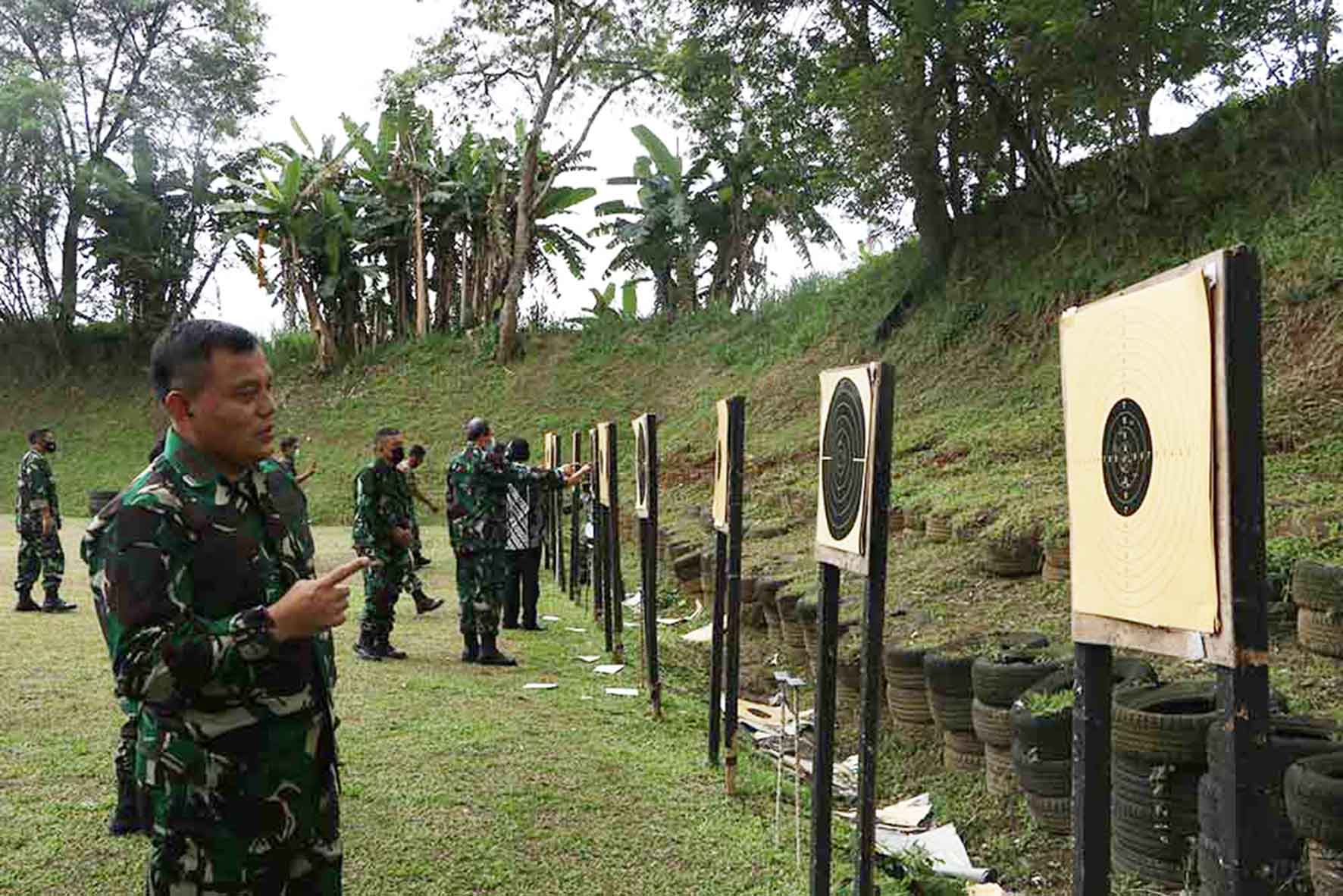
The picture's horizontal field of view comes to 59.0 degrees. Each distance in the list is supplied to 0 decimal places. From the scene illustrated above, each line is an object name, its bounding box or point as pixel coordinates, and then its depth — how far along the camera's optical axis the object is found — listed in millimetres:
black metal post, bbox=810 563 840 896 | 3441
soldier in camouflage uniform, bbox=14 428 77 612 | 9789
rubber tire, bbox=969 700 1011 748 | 4641
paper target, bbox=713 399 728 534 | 5523
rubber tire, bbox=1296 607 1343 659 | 4699
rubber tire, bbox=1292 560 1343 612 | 4688
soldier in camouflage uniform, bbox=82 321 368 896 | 2070
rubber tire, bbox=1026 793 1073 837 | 4148
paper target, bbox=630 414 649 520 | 7055
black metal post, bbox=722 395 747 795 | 5047
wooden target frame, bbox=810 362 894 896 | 3273
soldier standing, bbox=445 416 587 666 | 7777
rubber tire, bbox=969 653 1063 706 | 4617
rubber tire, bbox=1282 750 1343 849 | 2869
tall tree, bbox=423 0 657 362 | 23688
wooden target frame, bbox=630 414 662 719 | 6426
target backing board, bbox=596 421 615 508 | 8758
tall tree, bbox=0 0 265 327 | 27781
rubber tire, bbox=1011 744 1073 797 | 4160
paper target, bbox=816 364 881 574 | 3416
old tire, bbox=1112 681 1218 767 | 3535
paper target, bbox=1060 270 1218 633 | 1988
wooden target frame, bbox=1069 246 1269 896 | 1873
